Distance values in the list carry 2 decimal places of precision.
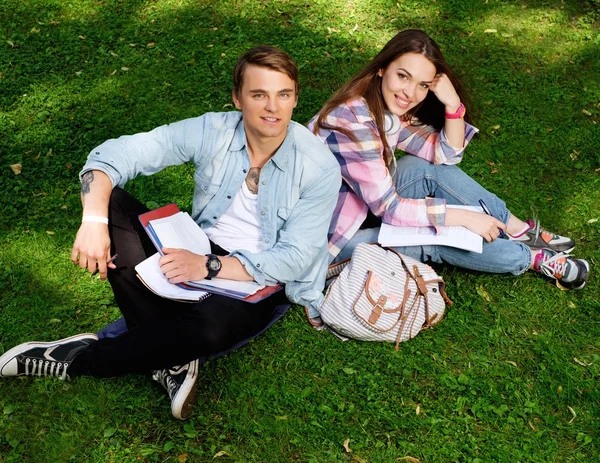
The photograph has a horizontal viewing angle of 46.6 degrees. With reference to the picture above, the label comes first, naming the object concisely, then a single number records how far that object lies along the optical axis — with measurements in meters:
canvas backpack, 4.06
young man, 3.53
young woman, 4.11
